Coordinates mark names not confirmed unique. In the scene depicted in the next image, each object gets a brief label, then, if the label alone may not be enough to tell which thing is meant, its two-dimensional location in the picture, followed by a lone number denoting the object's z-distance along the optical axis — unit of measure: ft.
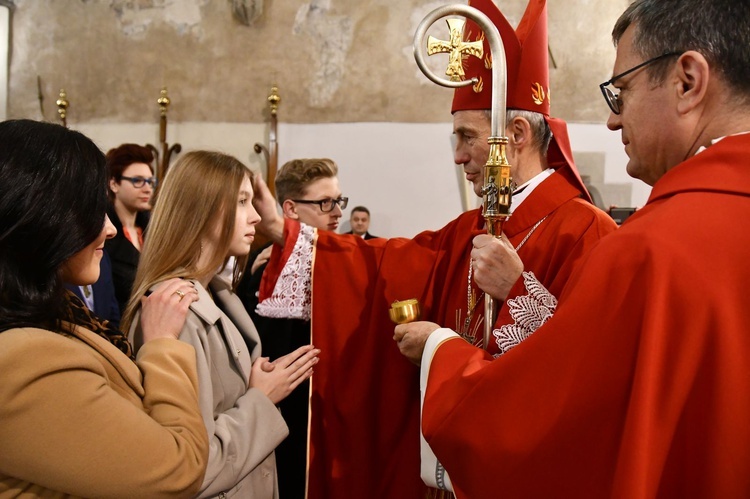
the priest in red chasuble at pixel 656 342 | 3.48
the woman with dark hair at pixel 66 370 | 3.52
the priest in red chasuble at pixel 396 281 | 6.97
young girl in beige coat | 5.73
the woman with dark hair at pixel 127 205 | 11.69
